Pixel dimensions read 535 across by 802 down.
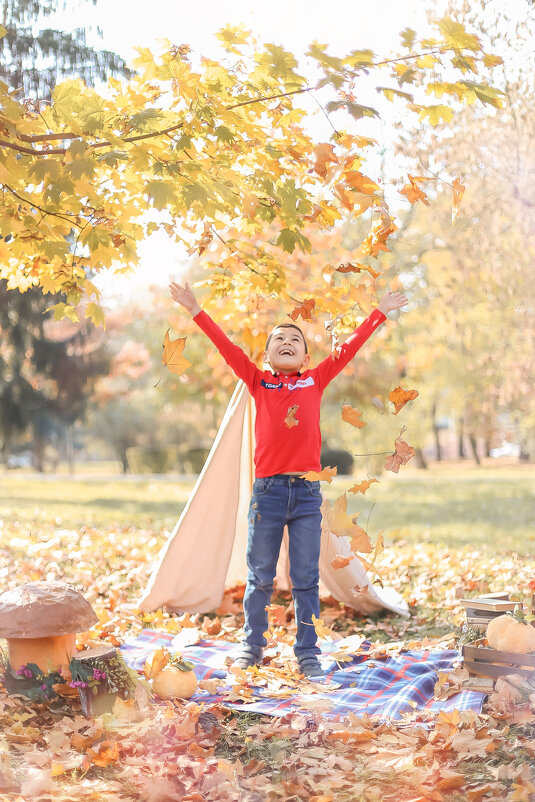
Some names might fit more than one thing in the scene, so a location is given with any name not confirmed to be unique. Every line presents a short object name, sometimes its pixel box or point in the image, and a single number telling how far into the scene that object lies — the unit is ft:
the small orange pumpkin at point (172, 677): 13.53
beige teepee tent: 19.19
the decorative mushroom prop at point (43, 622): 13.35
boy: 15.26
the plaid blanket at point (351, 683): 13.16
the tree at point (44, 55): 26.61
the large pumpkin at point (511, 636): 13.56
